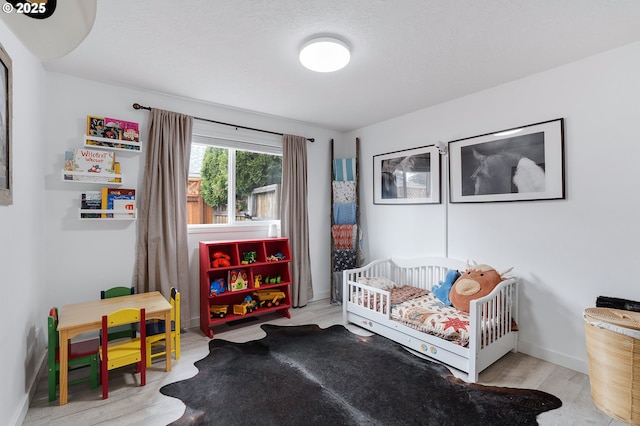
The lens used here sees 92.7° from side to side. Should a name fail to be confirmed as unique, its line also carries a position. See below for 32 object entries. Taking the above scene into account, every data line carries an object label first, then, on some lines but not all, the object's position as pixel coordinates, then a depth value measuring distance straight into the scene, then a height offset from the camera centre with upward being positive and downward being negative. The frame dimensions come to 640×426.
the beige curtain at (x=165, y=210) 3.04 +0.05
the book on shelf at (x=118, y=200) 2.78 +0.15
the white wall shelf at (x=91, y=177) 2.62 +0.34
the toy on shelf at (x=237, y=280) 3.37 -0.73
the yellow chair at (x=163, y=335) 2.51 -1.03
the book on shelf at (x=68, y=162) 2.62 +0.47
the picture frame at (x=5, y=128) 1.55 +0.47
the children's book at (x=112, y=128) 2.82 +0.82
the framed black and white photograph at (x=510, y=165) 2.62 +0.45
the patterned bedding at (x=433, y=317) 2.49 -0.93
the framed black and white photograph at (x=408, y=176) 3.55 +0.47
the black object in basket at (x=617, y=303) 2.14 -0.66
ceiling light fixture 2.14 +1.17
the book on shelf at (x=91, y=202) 2.71 +0.12
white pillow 3.49 -0.79
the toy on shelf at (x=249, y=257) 3.55 -0.50
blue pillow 3.06 -0.76
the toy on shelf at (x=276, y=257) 3.71 -0.53
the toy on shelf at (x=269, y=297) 3.64 -0.99
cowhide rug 1.92 -1.28
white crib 2.38 -0.96
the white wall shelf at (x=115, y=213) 2.71 +0.02
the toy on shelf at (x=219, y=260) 3.30 -0.49
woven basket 1.81 -0.95
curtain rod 3.00 +1.07
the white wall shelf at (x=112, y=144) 2.73 +0.67
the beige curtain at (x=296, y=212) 4.02 +0.03
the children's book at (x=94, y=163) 2.66 +0.47
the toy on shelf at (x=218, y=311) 3.30 -1.04
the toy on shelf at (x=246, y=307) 3.41 -1.04
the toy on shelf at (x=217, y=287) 3.24 -0.78
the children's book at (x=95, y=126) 2.75 +0.82
